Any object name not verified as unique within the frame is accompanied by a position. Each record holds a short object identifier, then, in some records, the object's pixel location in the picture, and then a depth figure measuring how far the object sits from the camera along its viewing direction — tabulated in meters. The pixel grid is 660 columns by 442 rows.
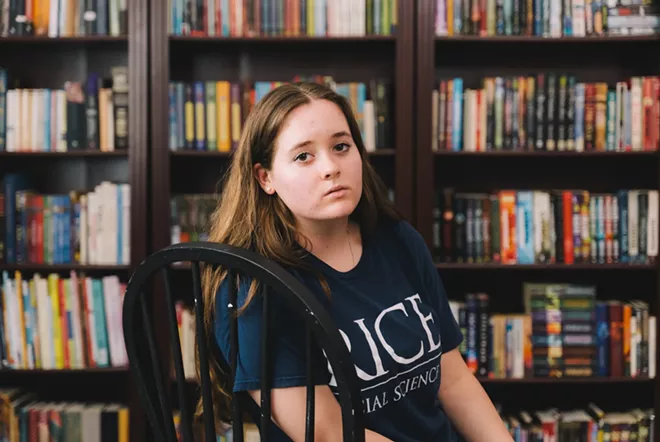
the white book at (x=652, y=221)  2.52
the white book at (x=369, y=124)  2.54
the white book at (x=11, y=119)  2.52
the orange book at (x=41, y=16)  2.52
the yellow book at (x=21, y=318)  2.51
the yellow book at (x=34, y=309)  2.52
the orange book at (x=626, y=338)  2.56
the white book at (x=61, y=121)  2.54
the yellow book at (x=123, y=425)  2.60
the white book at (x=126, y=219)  2.53
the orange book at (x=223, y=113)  2.53
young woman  1.00
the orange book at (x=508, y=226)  2.55
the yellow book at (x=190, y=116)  2.53
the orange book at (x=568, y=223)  2.55
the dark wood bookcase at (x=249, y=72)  2.48
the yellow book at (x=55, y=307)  2.53
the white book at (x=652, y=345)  2.56
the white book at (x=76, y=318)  2.53
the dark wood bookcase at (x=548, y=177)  2.75
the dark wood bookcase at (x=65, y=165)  2.72
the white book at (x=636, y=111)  2.52
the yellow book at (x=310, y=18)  2.52
